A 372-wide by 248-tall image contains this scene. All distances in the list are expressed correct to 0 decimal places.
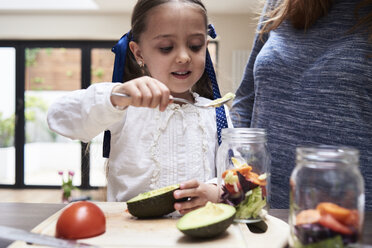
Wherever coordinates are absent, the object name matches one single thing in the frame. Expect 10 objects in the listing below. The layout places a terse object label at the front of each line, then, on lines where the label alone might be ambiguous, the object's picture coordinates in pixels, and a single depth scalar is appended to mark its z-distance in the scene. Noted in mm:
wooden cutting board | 654
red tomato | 667
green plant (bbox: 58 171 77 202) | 4013
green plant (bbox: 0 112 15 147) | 6047
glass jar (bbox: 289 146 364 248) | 536
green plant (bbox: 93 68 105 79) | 5914
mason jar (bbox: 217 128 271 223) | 760
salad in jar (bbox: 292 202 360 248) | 530
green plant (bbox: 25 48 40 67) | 5935
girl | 1011
